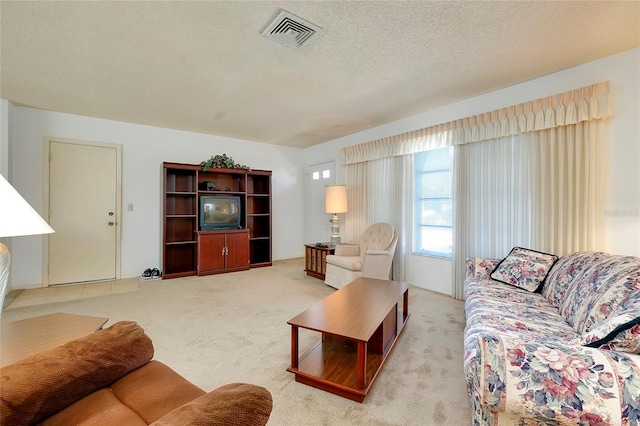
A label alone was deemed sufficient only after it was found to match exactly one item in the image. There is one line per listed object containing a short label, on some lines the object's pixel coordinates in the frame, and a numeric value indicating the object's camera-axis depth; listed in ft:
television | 15.38
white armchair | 11.64
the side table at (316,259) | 13.94
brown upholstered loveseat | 2.08
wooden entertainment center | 14.88
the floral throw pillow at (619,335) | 3.60
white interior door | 12.79
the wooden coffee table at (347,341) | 5.40
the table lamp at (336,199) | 14.84
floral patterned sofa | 3.21
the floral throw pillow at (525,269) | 7.66
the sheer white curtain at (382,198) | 13.15
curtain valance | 7.93
